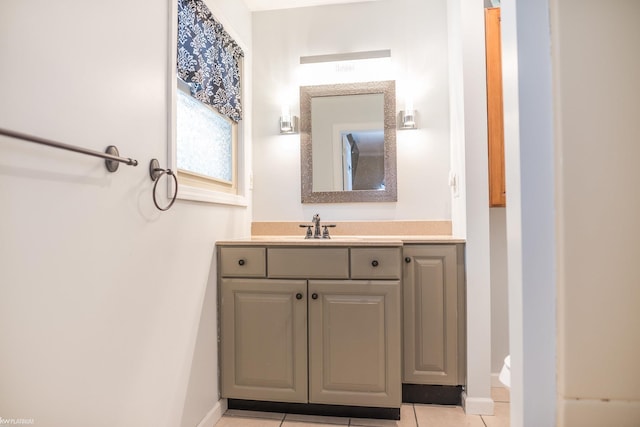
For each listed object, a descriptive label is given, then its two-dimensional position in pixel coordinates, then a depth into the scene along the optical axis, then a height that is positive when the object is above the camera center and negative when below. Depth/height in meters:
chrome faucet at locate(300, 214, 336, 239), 2.16 -0.06
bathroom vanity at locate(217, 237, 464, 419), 1.67 -0.54
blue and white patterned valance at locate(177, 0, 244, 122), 1.53 +0.83
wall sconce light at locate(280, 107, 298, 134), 2.38 +0.69
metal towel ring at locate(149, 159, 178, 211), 1.27 +0.19
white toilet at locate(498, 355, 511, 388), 1.30 -0.61
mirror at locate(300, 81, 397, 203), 2.31 +0.54
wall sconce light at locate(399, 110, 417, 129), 2.25 +0.66
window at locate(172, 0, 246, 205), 1.55 +0.62
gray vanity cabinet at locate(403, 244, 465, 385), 1.85 -0.53
